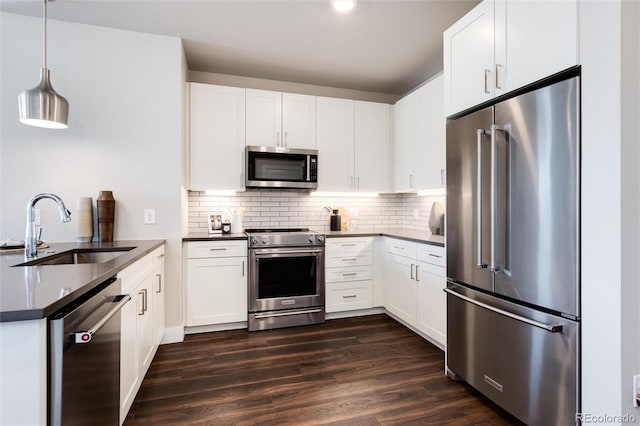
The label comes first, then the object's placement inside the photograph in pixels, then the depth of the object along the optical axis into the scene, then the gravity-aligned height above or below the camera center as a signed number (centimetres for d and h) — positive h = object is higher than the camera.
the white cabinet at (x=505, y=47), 149 +91
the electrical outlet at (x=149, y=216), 279 -2
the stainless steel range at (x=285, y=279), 312 -67
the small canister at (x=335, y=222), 384 -10
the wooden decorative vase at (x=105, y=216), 259 -2
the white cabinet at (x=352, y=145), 371 +82
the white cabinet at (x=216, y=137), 324 +80
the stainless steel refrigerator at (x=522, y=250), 145 -20
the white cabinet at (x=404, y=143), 348 +80
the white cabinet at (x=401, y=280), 300 -68
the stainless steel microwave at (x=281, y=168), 333 +49
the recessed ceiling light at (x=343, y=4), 228 +151
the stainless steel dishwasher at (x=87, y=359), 93 -50
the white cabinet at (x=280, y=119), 342 +105
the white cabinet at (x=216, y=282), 300 -66
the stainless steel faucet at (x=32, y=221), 173 -4
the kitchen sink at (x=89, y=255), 217 -29
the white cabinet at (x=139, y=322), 166 -69
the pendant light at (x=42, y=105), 186 +65
